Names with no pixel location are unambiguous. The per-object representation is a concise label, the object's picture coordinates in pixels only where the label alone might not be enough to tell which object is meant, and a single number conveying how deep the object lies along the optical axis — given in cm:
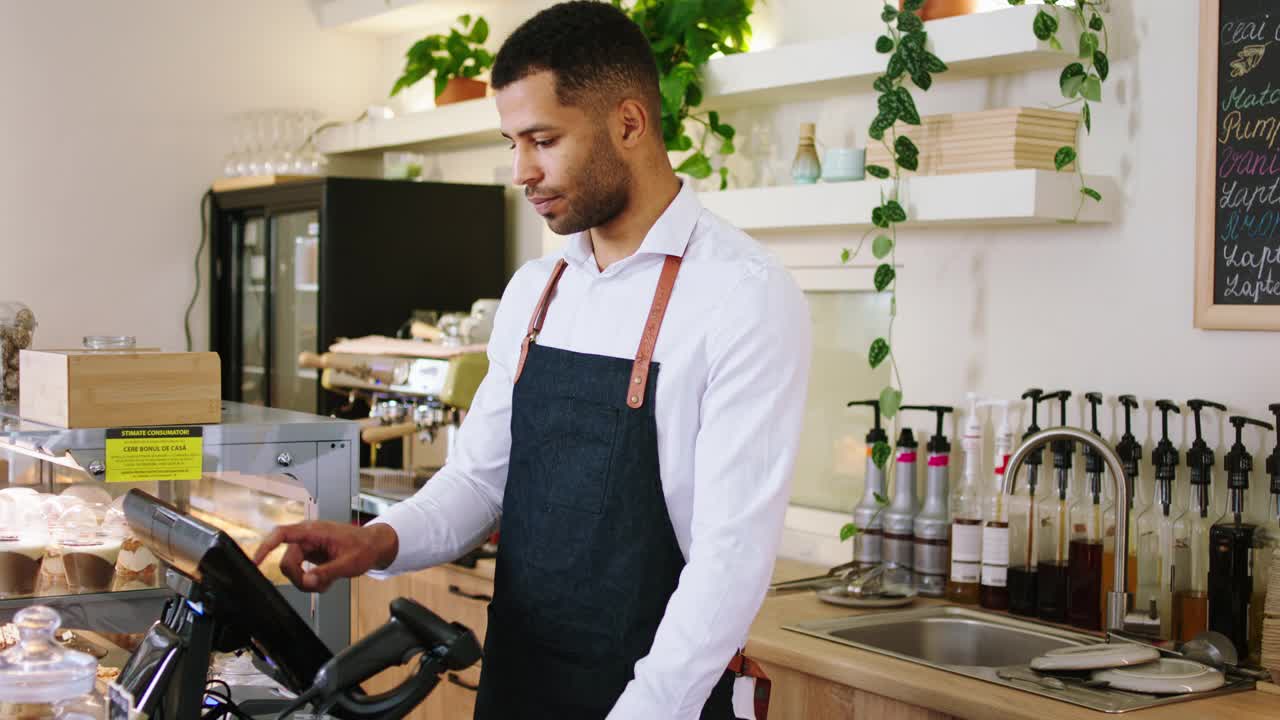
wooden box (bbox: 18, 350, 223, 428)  192
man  160
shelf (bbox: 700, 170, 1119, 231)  266
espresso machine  374
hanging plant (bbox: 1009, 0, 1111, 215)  266
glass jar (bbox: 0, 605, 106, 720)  130
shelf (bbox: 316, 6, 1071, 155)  270
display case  194
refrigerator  451
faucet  253
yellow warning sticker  193
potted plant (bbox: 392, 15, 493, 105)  449
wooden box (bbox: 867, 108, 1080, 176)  270
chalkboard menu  251
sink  261
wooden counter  210
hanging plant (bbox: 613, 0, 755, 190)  335
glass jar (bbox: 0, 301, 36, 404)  234
